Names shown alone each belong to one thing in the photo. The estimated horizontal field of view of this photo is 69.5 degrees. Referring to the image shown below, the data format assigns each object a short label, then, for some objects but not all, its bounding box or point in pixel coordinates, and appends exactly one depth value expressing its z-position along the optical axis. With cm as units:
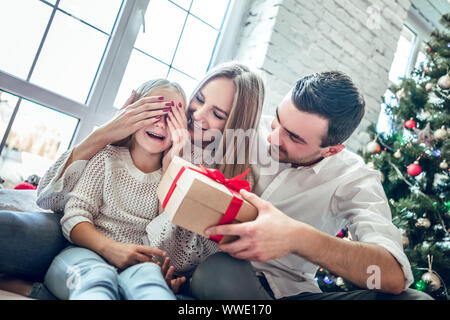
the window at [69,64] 165
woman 86
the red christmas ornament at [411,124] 199
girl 74
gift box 75
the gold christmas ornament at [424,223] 171
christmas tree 169
